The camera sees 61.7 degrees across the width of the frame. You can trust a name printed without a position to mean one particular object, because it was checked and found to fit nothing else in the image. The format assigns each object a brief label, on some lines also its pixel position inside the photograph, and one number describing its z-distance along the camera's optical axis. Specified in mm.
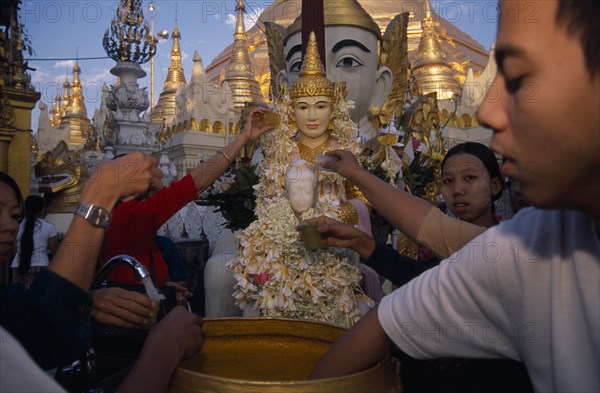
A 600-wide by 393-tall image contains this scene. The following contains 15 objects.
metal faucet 1254
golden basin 1276
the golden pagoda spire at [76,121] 21969
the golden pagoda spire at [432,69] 16812
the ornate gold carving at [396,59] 5110
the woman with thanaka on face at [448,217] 1602
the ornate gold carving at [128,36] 10352
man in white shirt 758
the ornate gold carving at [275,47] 5121
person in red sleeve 2398
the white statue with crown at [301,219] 2615
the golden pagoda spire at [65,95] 26886
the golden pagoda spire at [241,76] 16016
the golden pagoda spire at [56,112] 28094
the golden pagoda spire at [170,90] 18656
